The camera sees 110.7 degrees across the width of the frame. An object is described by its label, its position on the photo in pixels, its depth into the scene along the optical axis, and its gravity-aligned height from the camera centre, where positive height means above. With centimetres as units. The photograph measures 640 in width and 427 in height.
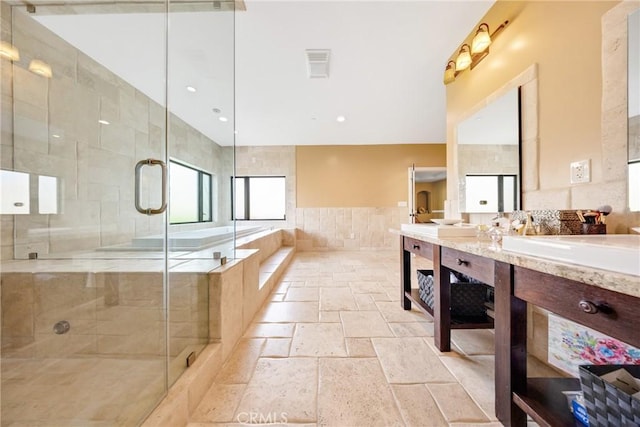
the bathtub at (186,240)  154 -21
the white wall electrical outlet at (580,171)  110 +21
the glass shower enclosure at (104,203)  112 +7
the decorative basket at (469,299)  158 -62
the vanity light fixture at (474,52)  172 +135
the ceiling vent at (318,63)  230 +166
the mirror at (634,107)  92 +44
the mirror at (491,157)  154 +45
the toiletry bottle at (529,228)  113 -8
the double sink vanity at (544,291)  54 -25
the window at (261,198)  537 +34
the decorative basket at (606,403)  61 -57
